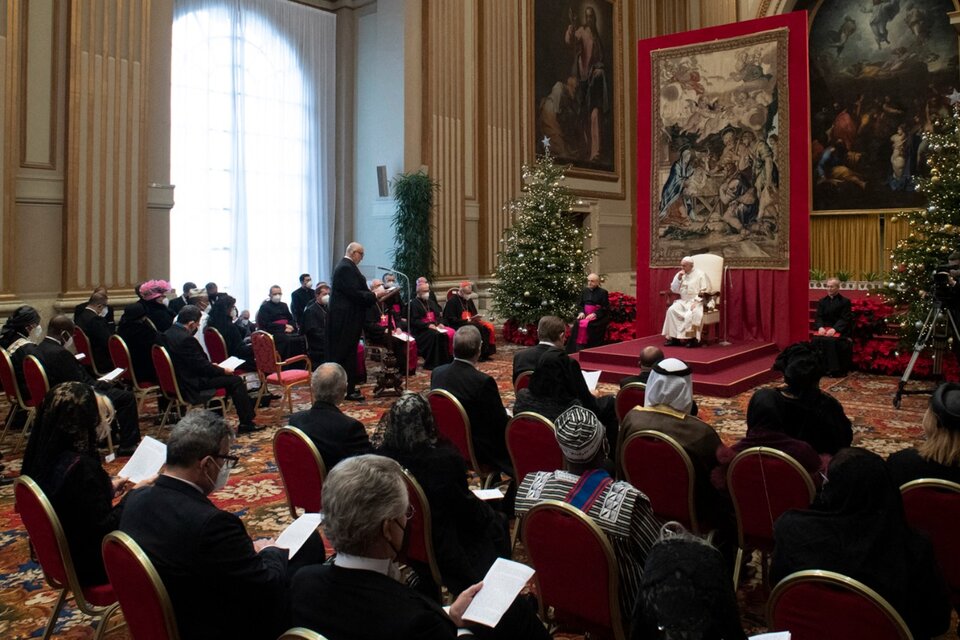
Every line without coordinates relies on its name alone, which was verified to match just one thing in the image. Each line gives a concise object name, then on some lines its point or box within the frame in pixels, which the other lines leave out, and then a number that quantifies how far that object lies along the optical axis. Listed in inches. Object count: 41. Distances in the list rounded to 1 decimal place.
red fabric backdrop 417.7
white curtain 458.3
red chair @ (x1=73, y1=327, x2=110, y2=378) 299.0
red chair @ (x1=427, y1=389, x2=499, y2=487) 174.7
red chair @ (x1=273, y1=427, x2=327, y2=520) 139.4
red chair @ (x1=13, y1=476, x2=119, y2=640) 103.7
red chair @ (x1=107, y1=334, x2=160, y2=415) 276.1
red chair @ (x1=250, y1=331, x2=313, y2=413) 288.8
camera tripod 307.9
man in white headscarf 140.3
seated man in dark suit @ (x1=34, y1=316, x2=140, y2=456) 227.8
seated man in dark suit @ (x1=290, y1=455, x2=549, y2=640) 67.7
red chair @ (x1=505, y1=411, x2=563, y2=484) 150.9
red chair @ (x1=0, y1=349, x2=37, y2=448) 240.4
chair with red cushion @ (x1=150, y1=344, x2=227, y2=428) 258.5
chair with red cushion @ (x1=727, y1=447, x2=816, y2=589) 125.0
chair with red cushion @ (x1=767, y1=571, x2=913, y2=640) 75.4
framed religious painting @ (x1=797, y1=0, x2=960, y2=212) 621.0
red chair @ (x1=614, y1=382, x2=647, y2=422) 196.9
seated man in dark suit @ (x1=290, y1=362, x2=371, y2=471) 144.9
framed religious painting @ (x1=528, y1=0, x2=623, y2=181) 618.8
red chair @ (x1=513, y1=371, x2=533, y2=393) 218.8
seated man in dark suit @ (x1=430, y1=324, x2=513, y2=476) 178.7
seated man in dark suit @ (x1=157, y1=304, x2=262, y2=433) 263.1
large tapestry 430.6
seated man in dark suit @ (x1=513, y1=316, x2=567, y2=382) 211.5
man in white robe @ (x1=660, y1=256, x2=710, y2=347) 415.5
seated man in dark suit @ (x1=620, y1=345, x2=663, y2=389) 200.7
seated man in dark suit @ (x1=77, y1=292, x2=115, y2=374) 294.5
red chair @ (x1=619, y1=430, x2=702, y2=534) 136.6
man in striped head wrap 98.3
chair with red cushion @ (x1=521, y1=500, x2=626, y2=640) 95.4
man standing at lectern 330.0
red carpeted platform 349.7
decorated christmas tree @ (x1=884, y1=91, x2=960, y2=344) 375.2
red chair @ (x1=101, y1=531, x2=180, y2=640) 80.8
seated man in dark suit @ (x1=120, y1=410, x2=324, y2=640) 85.4
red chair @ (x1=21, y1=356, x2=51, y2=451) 222.2
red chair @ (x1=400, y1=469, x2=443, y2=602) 114.6
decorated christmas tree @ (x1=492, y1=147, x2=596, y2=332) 517.3
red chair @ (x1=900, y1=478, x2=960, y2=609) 108.2
